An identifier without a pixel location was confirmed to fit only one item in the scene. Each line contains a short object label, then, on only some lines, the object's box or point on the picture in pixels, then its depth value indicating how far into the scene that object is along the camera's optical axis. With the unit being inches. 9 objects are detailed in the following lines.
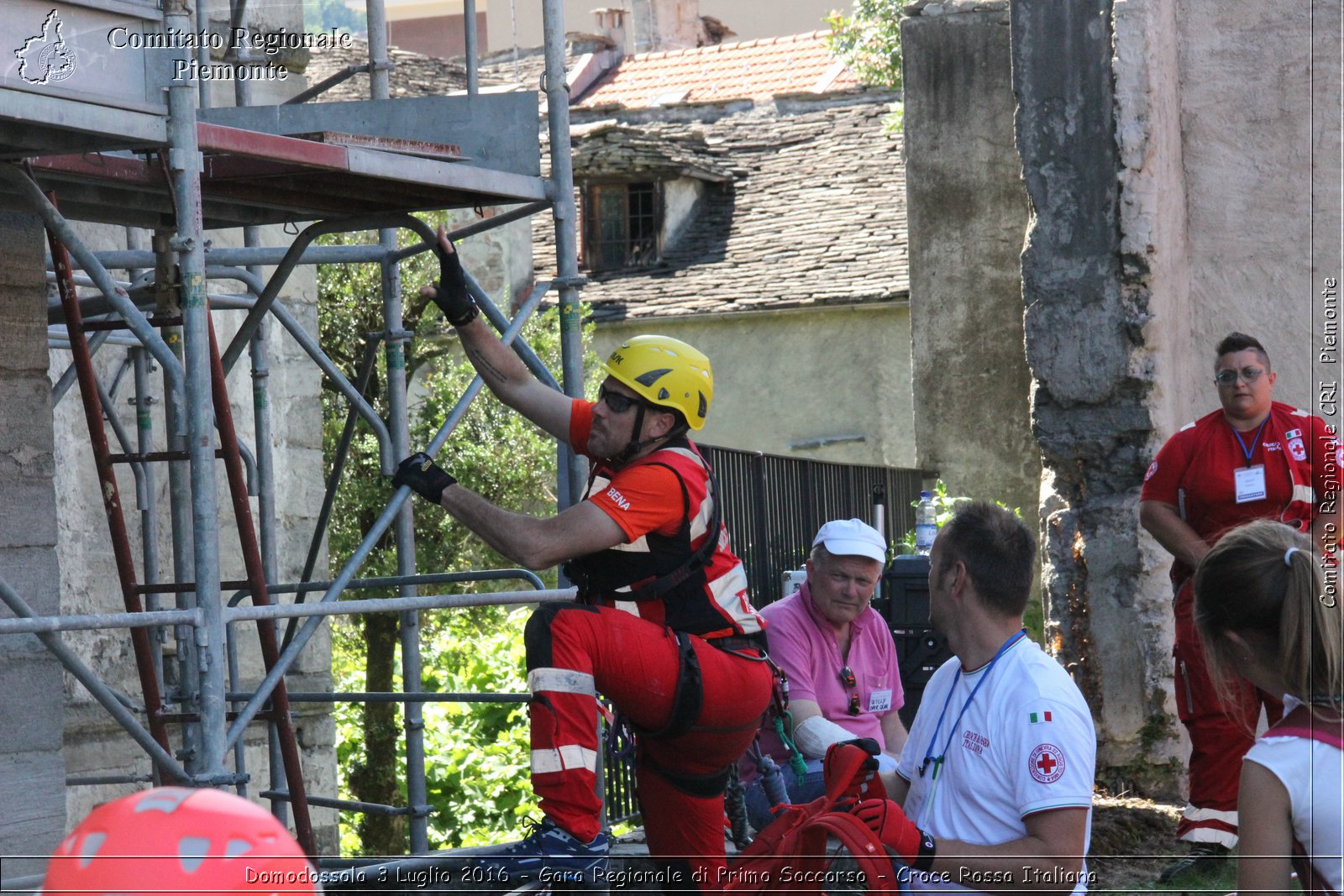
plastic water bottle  614.9
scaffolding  313.7
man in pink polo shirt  441.1
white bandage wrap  426.9
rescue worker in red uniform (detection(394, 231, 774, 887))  308.5
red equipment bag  237.0
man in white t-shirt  254.5
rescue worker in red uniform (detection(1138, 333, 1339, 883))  482.9
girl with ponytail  206.8
